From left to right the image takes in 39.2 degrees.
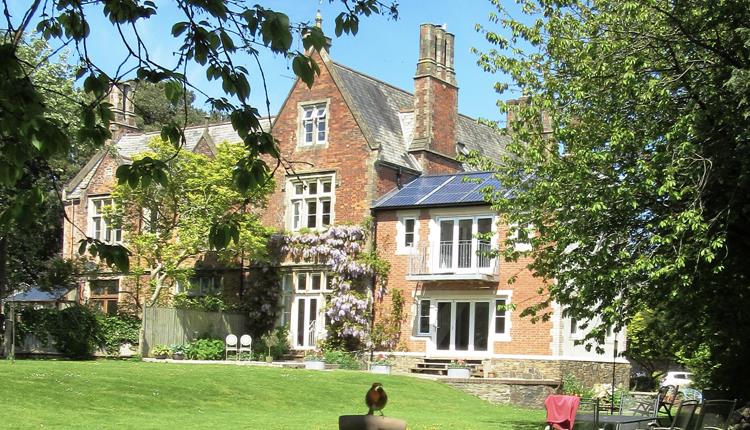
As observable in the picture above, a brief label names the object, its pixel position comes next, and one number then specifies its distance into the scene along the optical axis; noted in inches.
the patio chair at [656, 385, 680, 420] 808.3
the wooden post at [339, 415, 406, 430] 568.7
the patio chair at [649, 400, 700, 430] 570.9
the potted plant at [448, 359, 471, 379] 1323.9
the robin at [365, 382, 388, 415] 610.5
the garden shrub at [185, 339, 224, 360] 1476.6
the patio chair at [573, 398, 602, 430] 716.0
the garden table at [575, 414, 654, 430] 666.8
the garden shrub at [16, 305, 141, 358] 1402.6
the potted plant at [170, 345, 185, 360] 1456.7
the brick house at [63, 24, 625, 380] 1390.3
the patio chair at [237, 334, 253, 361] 1465.6
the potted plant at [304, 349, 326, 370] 1384.1
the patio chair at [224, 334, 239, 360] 1470.2
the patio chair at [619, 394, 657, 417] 869.8
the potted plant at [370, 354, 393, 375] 1368.1
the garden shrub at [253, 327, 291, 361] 1513.3
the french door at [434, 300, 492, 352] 1413.6
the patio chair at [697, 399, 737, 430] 560.5
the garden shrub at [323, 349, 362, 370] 1416.1
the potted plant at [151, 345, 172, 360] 1459.2
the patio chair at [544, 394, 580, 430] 736.3
